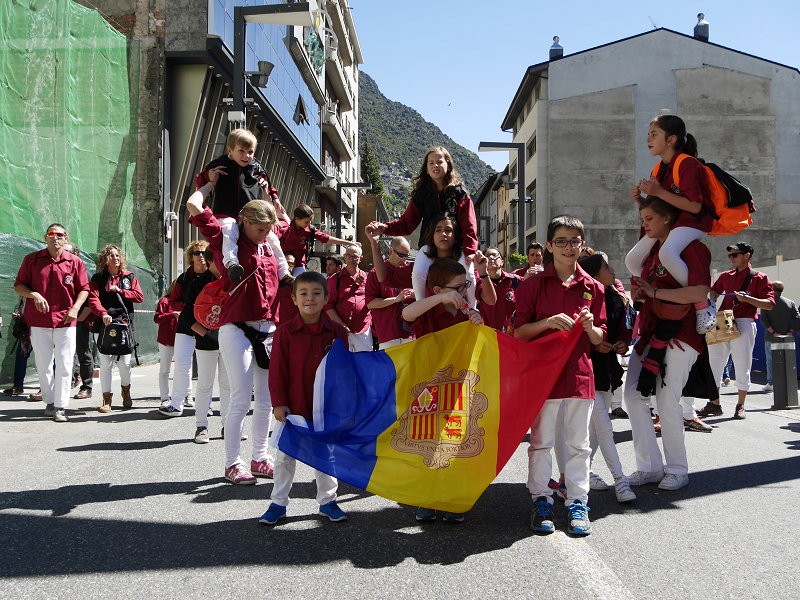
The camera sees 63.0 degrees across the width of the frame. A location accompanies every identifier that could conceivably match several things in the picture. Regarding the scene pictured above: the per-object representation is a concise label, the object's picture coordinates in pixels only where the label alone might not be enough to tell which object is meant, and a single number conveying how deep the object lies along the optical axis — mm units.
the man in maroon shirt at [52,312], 7758
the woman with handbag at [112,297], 8844
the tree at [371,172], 108562
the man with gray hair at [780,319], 9688
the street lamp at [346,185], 31959
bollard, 9719
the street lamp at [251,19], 11852
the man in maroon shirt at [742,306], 9023
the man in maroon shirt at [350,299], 8227
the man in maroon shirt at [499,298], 7996
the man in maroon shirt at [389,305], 6984
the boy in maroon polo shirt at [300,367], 4180
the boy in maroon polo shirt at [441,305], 4406
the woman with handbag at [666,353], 4949
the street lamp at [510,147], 20500
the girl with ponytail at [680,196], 4934
